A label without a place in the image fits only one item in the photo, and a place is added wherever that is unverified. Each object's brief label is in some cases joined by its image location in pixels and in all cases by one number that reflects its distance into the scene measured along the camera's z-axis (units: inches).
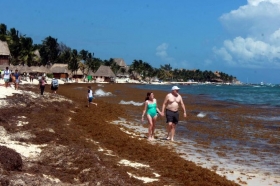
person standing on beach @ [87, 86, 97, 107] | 852.0
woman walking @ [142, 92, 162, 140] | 450.6
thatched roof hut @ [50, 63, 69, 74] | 3496.6
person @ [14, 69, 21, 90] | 945.5
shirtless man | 434.9
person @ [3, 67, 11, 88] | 885.2
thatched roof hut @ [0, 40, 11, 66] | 2196.0
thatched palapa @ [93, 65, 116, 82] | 4200.3
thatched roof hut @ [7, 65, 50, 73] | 2535.4
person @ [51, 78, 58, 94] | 1035.8
